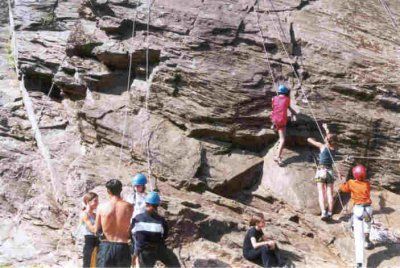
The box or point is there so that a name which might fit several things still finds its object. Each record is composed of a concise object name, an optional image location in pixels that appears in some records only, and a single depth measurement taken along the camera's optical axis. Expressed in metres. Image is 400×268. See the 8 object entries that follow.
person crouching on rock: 11.40
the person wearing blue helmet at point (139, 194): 11.11
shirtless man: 9.97
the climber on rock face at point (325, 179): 13.64
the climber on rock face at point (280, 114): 14.64
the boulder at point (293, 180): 14.09
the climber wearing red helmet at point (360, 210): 11.91
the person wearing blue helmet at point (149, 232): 9.93
